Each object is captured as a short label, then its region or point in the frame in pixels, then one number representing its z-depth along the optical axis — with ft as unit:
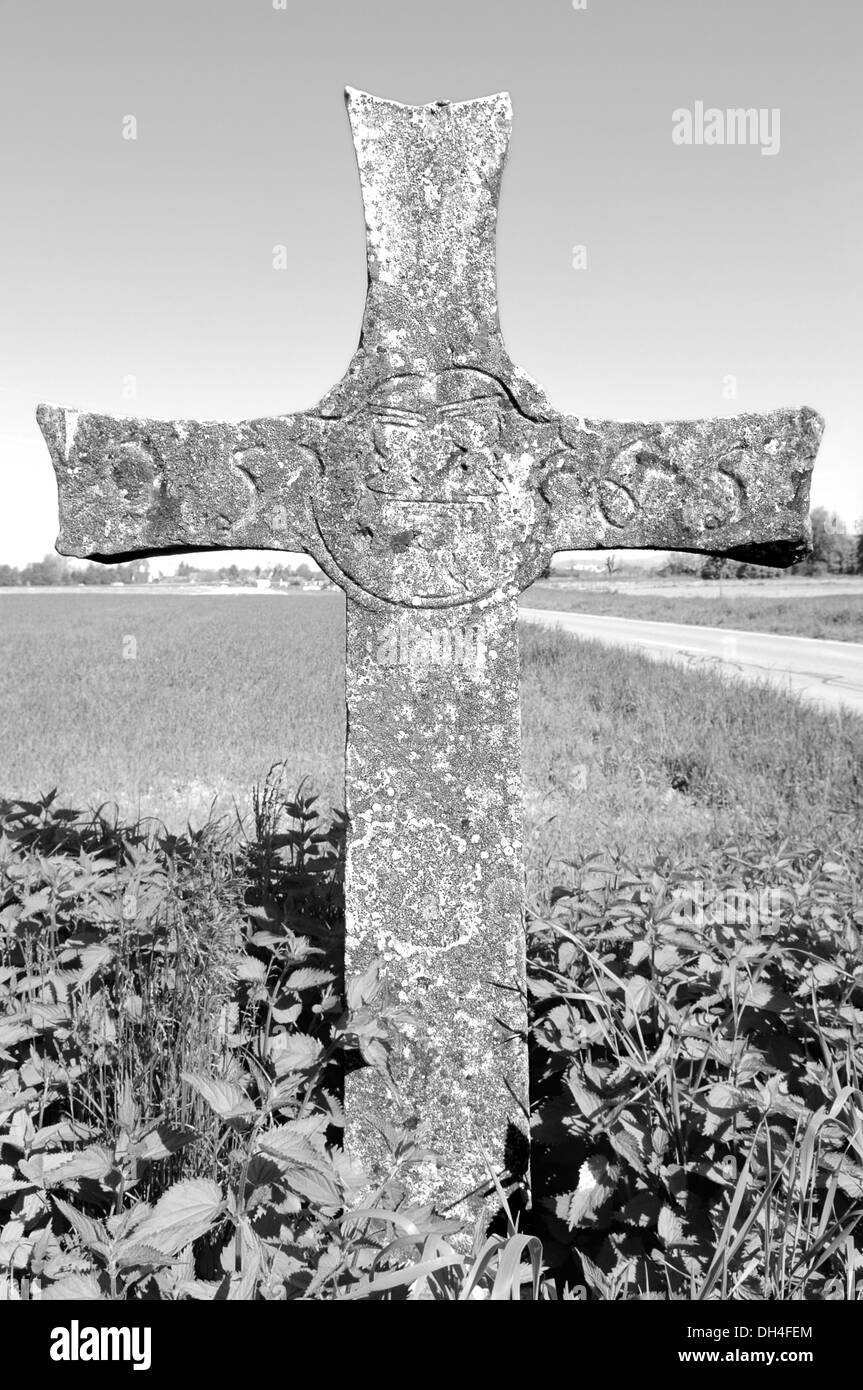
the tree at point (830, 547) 252.42
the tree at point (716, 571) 238.68
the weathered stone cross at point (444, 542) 7.05
